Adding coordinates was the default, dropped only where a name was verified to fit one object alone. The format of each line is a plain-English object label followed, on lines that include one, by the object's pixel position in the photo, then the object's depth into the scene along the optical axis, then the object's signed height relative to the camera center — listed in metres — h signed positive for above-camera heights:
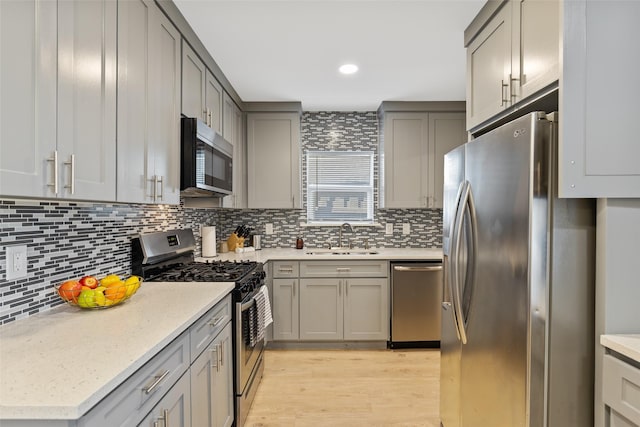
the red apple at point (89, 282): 1.50 -0.31
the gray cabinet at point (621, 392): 1.12 -0.59
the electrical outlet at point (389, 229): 4.08 -0.19
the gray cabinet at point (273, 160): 3.80 +0.56
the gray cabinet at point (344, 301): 3.47 -0.87
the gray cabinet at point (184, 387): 0.98 -0.63
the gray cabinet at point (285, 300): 3.45 -0.86
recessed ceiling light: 2.79 +1.15
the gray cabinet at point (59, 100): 0.96 +0.35
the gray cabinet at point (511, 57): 1.42 +0.75
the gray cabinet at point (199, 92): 2.22 +0.84
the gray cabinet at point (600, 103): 1.25 +0.40
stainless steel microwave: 2.15 +0.33
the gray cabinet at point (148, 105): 1.52 +0.52
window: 4.15 +0.33
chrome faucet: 4.05 -0.18
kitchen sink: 3.76 -0.43
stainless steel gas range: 2.15 -0.42
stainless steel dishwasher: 3.40 -0.86
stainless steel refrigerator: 1.31 -0.28
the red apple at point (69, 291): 1.44 -0.33
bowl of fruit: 1.44 -0.34
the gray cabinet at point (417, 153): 3.77 +0.64
